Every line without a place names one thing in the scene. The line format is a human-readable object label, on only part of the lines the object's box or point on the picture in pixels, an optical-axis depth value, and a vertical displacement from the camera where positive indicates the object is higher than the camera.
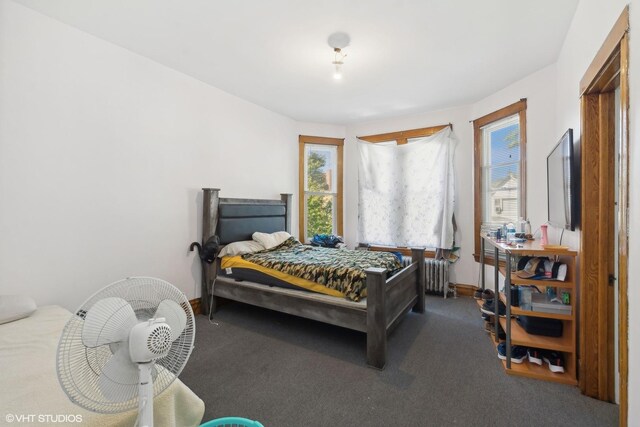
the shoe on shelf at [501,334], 2.53 -1.12
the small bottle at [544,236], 2.26 -0.19
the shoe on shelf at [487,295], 3.08 -0.94
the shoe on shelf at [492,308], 2.66 -0.96
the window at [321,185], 4.81 +0.49
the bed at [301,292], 2.18 -0.77
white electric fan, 0.81 -0.43
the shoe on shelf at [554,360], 2.03 -1.12
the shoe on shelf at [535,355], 2.13 -1.12
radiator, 3.88 -0.89
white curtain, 4.01 +0.32
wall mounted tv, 1.89 +0.20
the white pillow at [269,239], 3.51 -0.33
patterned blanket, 2.38 -0.50
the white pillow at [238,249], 3.23 -0.42
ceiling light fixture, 2.36 +1.50
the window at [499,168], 3.28 +0.58
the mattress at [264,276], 2.57 -0.66
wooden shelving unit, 1.94 -0.88
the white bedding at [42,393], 0.96 -0.70
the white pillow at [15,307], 1.78 -0.62
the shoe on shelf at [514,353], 2.17 -1.12
